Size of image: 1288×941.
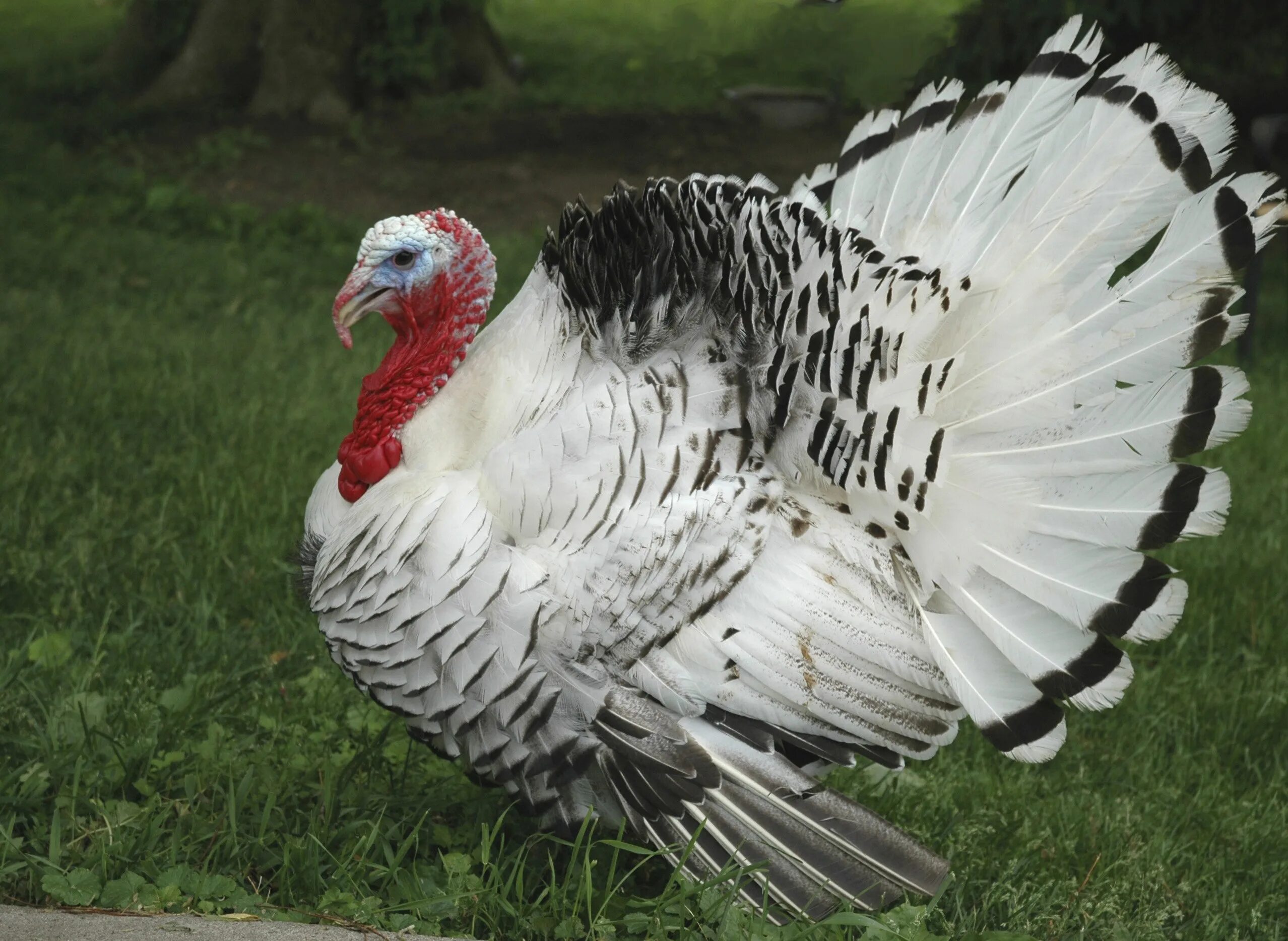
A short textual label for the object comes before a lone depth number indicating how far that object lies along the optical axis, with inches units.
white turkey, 103.8
